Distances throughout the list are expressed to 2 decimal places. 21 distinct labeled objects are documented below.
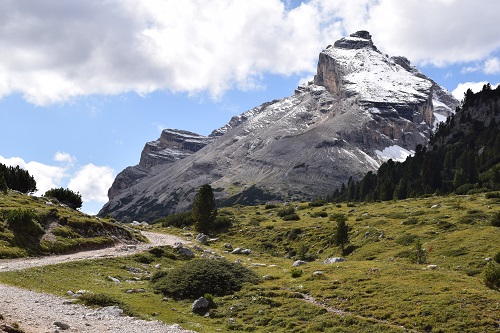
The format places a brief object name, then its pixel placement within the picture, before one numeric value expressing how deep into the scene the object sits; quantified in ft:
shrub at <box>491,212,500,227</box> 196.25
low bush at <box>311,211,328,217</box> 332.43
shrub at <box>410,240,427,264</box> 158.61
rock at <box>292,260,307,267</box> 160.04
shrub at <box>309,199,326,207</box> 424.46
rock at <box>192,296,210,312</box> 102.41
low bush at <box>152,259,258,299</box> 114.93
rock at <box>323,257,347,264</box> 155.84
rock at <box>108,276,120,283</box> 122.83
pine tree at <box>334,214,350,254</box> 224.33
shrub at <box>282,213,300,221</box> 333.01
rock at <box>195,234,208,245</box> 265.54
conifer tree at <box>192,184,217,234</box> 326.65
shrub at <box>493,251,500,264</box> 140.79
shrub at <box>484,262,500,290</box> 98.27
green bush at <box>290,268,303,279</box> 128.98
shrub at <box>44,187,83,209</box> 282.56
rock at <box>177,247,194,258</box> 192.30
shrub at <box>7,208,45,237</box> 154.61
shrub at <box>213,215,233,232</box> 333.80
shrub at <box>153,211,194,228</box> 418.94
